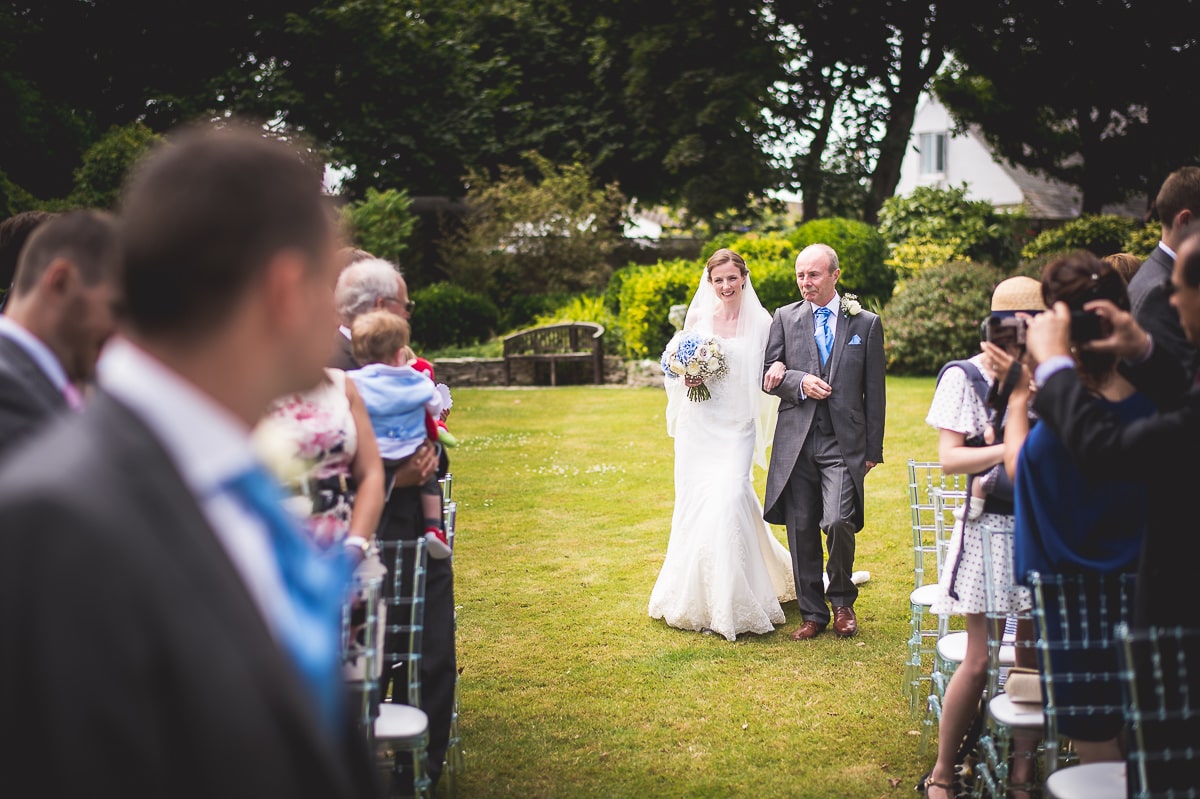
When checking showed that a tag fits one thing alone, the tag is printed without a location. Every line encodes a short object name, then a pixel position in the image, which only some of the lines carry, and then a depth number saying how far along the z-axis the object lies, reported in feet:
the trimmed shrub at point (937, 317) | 61.52
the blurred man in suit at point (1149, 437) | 9.09
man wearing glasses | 14.51
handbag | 12.55
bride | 22.97
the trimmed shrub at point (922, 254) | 71.15
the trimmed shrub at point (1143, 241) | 73.56
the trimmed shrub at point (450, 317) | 76.28
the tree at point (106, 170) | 45.27
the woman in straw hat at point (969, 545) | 13.82
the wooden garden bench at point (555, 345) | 68.18
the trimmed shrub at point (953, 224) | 73.67
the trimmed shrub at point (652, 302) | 66.13
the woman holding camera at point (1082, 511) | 10.93
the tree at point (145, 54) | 67.26
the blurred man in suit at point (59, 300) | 9.29
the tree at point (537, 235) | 82.07
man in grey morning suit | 22.62
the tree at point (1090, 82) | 80.07
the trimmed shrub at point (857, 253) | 71.41
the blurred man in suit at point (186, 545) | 3.95
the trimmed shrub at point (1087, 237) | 76.02
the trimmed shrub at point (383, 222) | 67.80
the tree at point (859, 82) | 83.87
